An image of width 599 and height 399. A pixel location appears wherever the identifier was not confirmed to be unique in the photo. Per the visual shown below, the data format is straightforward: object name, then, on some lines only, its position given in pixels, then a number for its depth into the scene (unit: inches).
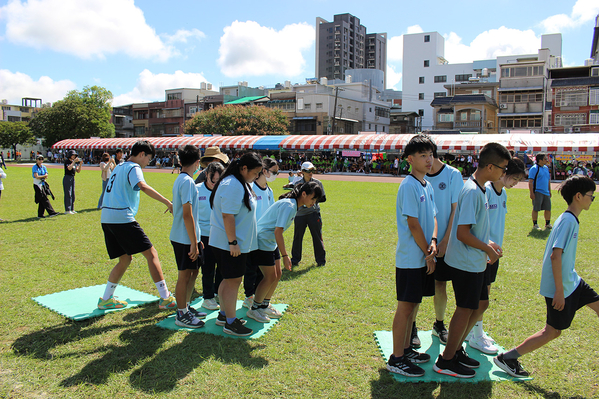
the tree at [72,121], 2266.2
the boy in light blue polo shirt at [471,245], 117.8
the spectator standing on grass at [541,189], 361.7
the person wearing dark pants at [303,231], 251.0
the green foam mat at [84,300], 175.2
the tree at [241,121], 1902.1
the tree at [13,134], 2394.2
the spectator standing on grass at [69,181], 437.4
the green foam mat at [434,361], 127.4
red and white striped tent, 1064.2
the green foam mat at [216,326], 160.4
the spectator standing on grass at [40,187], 412.5
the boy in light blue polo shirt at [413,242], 119.9
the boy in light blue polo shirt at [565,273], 116.3
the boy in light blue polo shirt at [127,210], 167.5
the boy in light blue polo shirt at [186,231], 156.3
